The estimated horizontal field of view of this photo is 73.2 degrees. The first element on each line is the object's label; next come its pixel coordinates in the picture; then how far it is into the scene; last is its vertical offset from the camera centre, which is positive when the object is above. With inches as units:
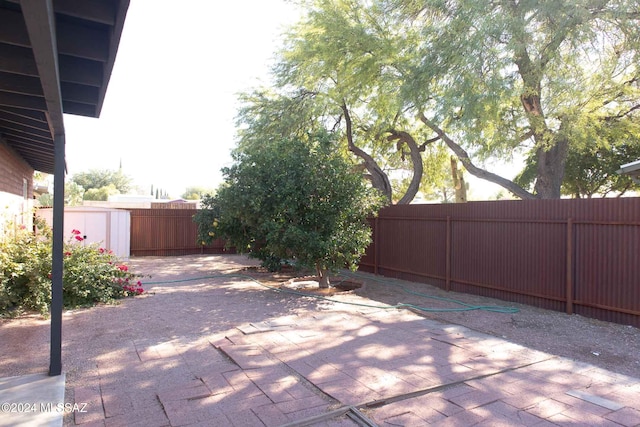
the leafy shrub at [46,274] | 251.4 -39.9
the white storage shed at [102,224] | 524.1 -14.1
